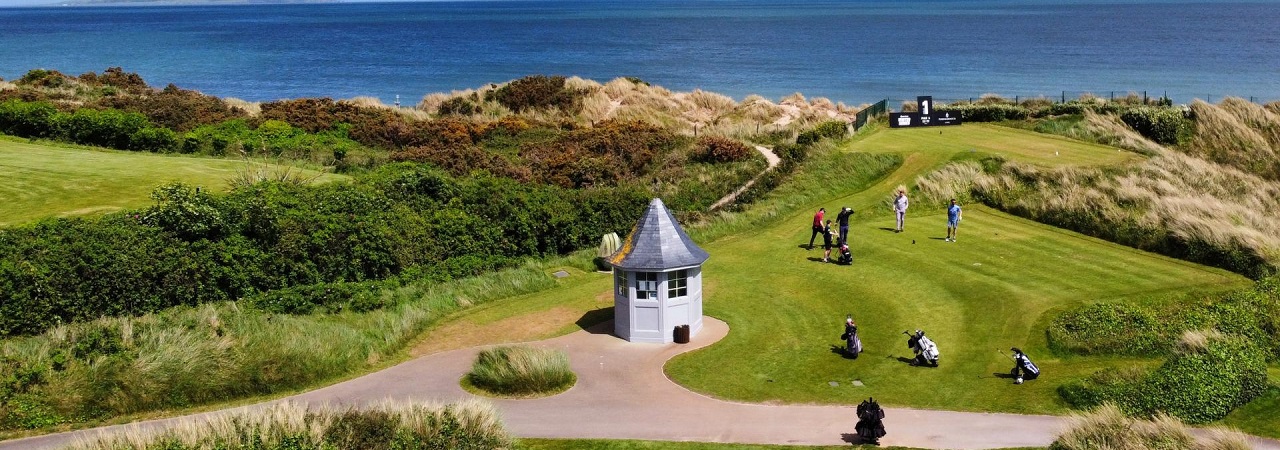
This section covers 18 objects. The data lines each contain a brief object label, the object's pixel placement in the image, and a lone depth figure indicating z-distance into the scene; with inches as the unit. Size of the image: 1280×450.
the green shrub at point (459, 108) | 2655.0
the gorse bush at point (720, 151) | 1903.3
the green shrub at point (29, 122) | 1980.8
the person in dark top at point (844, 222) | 1262.3
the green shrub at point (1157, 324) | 967.0
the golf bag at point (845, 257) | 1257.4
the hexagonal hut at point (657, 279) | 1000.2
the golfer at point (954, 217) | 1331.2
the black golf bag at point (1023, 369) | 896.9
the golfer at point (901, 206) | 1379.2
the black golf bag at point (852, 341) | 962.1
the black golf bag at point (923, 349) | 935.0
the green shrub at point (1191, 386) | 808.9
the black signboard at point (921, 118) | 2092.8
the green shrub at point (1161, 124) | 2069.4
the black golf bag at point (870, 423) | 766.5
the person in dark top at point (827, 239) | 1268.5
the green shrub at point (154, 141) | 1957.4
